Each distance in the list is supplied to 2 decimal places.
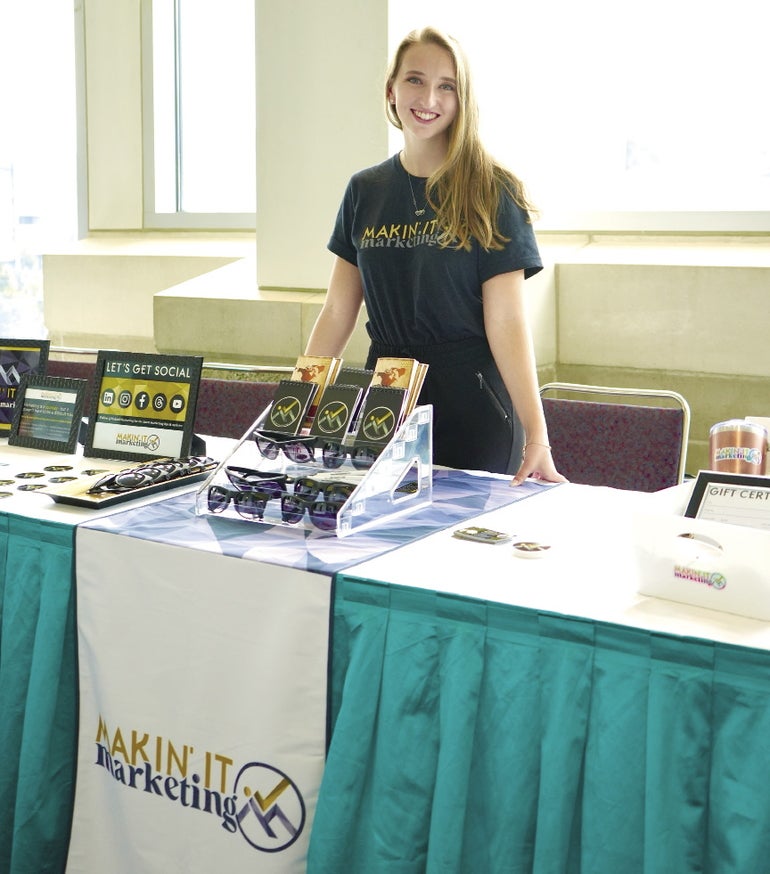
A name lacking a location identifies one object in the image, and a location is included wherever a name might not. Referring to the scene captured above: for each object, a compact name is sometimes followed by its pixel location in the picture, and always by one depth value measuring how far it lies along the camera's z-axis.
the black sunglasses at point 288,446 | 1.72
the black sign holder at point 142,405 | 1.99
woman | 2.10
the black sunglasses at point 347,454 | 1.65
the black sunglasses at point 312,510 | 1.55
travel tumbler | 1.44
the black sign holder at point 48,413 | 2.16
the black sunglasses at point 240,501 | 1.61
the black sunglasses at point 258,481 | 1.63
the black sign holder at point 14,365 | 2.29
